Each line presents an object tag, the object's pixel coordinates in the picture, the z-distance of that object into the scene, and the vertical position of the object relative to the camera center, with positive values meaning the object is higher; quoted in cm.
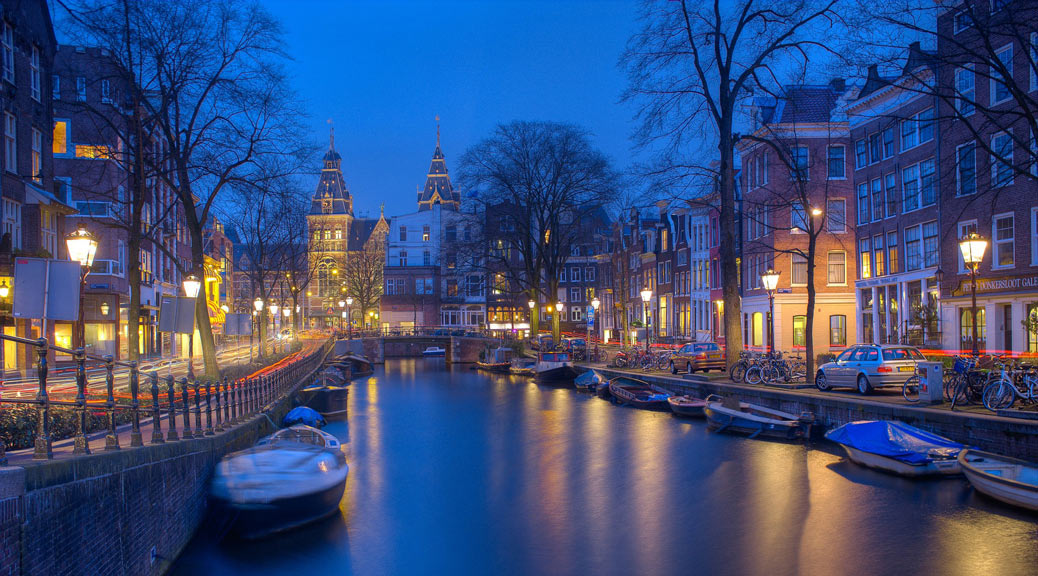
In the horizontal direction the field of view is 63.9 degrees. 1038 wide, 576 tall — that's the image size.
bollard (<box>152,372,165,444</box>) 1220 -155
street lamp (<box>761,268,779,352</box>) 2992 +114
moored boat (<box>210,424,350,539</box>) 1508 -323
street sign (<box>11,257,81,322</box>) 1120 +38
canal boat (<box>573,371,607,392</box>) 4588 -384
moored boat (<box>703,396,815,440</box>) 2579 -355
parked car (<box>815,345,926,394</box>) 2566 -177
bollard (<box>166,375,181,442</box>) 1312 -166
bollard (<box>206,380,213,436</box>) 1562 -193
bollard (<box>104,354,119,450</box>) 1035 -131
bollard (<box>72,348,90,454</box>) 924 -95
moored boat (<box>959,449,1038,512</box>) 1557 -323
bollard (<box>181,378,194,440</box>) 1405 -169
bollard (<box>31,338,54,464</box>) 834 -105
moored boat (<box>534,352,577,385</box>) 5381 -363
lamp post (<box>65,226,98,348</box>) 1572 +132
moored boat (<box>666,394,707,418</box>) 3241 -370
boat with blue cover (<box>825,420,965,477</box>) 1897 -330
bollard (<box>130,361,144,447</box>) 1091 -128
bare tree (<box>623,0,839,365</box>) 3089 +845
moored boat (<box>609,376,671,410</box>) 3641 -368
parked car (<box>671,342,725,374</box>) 3950 -222
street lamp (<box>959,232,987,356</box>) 2183 +162
